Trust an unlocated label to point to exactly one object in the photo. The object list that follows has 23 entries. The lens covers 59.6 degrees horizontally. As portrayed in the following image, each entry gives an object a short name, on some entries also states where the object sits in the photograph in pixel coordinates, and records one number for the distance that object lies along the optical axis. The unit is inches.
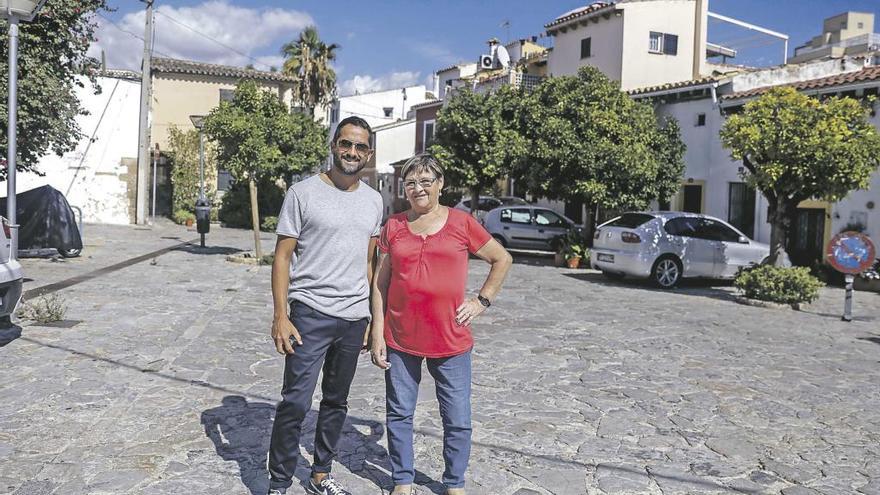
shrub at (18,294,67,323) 349.1
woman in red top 149.9
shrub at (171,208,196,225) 1259.2
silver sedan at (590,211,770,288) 588.7
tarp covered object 638.5
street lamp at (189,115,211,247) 821.9
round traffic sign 461.1
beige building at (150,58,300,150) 1434.5
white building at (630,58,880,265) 693.9
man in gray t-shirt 146.9
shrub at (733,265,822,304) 498.9
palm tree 1669.5
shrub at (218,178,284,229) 1320.1
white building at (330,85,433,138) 2098.9
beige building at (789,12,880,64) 1285.7
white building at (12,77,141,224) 1160.8
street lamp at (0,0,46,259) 335.0
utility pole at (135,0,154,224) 1115.3
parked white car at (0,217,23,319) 292.5
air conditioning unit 1483.8
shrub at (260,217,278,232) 1227.2
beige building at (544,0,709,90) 1146.0
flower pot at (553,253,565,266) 787.4
